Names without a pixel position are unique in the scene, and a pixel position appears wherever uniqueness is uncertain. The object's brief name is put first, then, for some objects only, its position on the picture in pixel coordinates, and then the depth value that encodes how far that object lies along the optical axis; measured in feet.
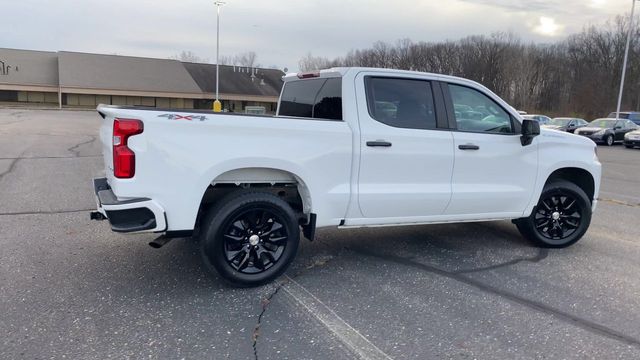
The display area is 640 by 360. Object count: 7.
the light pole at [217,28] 157.79
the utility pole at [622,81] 124.90
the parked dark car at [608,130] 94.12
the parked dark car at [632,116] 125.49
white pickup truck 13.06
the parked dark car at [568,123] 107.76
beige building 184.65
